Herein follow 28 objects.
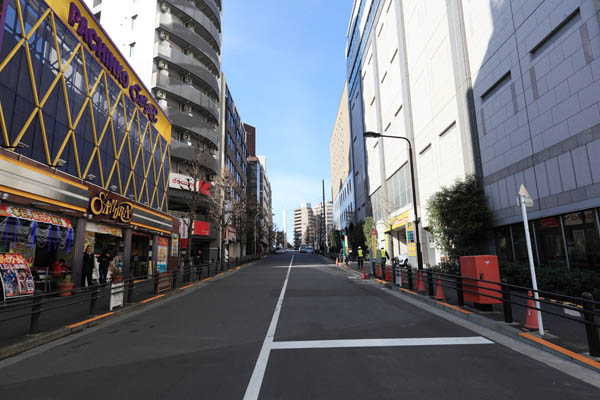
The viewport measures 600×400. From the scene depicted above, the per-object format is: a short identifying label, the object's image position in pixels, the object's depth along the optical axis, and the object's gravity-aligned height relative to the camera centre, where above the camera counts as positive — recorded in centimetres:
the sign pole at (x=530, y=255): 604 -23
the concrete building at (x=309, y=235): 16982 +813
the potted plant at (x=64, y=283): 1363 -103
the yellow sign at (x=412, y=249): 2236 -12
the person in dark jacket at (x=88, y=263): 1427 -25
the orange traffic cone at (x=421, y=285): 1254 -149
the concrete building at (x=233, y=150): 4366 +1612
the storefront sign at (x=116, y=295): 974 -114
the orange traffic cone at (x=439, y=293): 1040 -148
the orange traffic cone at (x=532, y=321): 640 -151
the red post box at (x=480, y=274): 844 -75
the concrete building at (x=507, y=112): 1088 +613
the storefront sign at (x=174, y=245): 2619 +80
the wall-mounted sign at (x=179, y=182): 3216 +711
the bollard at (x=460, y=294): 911 -134
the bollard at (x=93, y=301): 889 -117
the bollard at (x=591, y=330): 488 -132
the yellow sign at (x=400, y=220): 2792 +241
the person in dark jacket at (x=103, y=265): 1625 -38
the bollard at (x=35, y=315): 676 -115
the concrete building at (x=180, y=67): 3378 +1988
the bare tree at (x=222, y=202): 3255 +545
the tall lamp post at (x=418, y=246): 1357 +2
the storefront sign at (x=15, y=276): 996 -51
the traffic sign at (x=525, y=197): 670 +94
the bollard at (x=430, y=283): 1112 -123
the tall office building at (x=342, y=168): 5996 +1785
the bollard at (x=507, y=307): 690 -133
